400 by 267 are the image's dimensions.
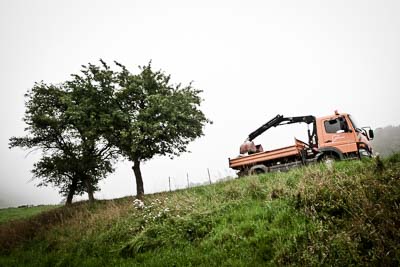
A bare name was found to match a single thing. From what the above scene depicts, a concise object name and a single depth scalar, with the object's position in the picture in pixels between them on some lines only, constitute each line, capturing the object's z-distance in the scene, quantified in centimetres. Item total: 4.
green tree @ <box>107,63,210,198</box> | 2005
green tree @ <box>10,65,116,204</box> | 2031
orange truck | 1343
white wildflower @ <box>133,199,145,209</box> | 1126
